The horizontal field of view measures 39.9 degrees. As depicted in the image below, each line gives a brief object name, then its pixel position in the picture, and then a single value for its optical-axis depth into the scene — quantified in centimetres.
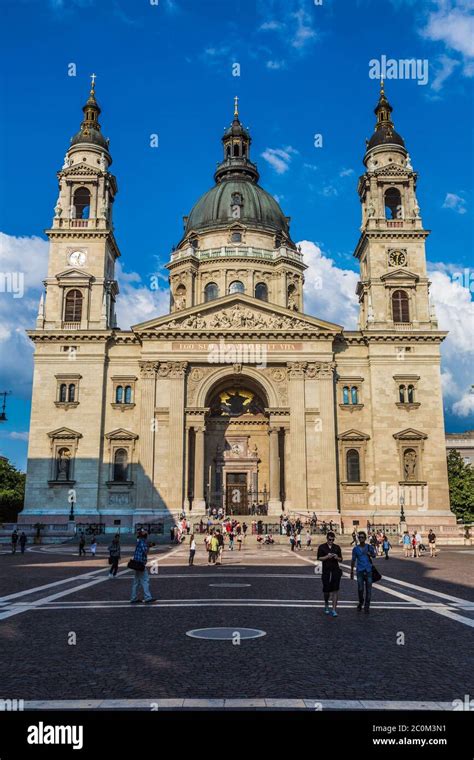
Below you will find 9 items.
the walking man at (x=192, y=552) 2750
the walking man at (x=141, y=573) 1570
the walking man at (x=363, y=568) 1452
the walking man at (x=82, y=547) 3321
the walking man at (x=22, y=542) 3426
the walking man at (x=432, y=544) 3388
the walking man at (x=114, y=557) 2249
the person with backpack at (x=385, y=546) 3194
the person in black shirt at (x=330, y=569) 1424
